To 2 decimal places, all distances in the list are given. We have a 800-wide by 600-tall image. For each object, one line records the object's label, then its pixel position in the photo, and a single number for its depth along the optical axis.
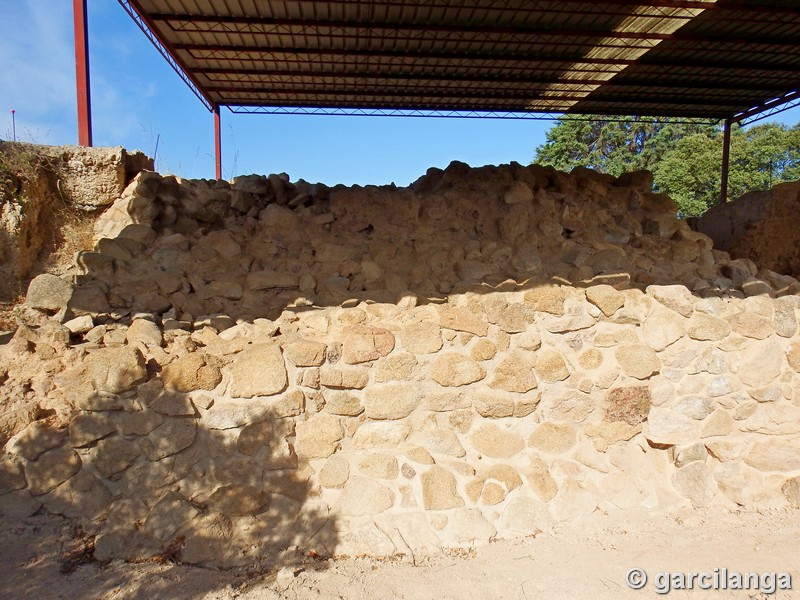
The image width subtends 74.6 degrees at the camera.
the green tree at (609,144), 21.94
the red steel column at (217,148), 7.78
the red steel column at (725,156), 8.52
